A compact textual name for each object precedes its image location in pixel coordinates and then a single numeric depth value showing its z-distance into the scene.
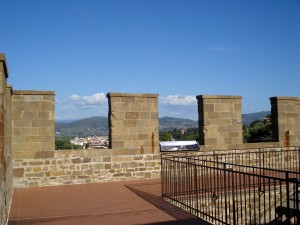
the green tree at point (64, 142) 23.78
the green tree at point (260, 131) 31.50
